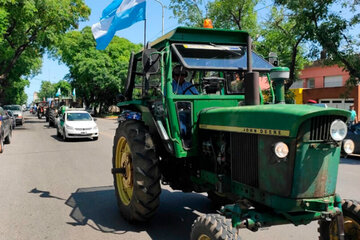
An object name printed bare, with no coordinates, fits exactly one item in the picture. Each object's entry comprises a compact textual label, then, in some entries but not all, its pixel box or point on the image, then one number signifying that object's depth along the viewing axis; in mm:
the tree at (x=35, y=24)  21672
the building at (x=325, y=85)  27750
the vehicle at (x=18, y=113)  30022
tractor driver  4901
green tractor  3205
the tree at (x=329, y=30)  14406
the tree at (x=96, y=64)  42969
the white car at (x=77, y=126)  17422
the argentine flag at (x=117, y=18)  7578
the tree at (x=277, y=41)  24000
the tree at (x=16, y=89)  59662
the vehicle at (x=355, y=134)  11844
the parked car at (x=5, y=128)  13784
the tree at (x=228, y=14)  25406
